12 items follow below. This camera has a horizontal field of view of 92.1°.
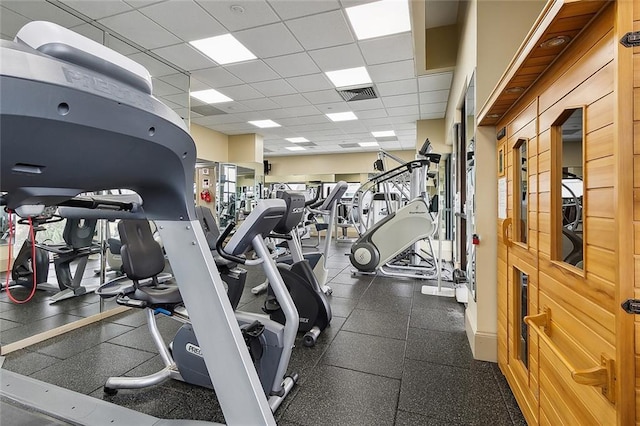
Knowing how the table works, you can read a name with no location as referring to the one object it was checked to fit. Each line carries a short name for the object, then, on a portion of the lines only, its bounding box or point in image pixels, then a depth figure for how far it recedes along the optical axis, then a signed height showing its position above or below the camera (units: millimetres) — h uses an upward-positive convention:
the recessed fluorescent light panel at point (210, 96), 5656 +2212
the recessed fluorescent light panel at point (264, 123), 7484 +2211
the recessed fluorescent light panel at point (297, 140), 9375 +2220
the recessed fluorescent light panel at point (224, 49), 3852 +2157
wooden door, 811 -73
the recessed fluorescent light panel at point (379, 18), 3213 +2139
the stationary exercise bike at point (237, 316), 1723 -623
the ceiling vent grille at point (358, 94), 5453 +2162
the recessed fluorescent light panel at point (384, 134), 8406 +2183
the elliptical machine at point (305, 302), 2715 -793
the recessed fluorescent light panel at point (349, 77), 4734 +2154
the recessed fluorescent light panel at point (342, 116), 6863 +2191
